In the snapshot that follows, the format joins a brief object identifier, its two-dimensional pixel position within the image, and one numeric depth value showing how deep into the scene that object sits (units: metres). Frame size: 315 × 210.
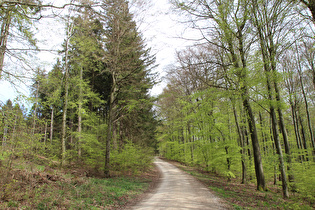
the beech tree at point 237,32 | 8.04
